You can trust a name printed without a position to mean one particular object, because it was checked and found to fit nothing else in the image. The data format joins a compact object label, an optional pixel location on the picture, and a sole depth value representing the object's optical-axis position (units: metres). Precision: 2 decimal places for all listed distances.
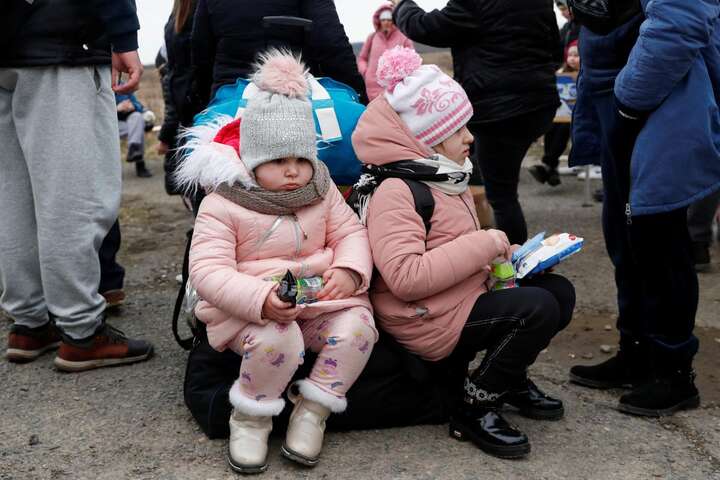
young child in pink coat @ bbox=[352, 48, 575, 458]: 2.71
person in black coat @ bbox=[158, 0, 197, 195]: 4.33
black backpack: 2.78
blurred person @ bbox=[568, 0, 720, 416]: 2.71
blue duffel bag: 3.18
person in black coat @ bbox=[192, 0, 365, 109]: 3.72
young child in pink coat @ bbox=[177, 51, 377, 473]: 2.59
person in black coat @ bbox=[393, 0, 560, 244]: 4.09
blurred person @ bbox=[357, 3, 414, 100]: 9.43
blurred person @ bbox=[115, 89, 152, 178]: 9.79
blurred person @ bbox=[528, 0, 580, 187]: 7.64
